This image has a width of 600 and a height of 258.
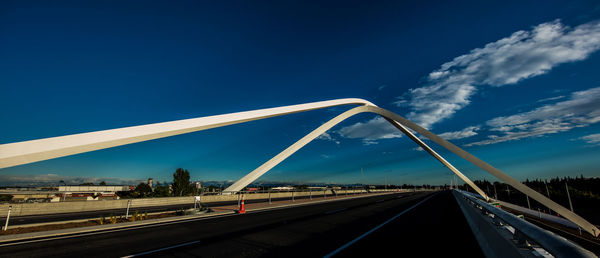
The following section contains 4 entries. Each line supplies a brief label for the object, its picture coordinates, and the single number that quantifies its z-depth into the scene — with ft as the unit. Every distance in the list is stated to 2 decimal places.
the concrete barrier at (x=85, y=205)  62.39
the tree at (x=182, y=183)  198.70
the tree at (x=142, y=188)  258.08
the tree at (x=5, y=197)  155.94
